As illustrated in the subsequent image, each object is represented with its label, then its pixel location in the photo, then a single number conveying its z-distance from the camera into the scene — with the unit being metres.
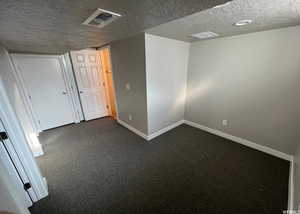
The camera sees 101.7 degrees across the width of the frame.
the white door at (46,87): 2.92
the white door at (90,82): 3.40
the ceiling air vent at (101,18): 1.05
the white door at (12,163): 1.21
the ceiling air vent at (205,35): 2.08
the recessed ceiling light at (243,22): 1.51
